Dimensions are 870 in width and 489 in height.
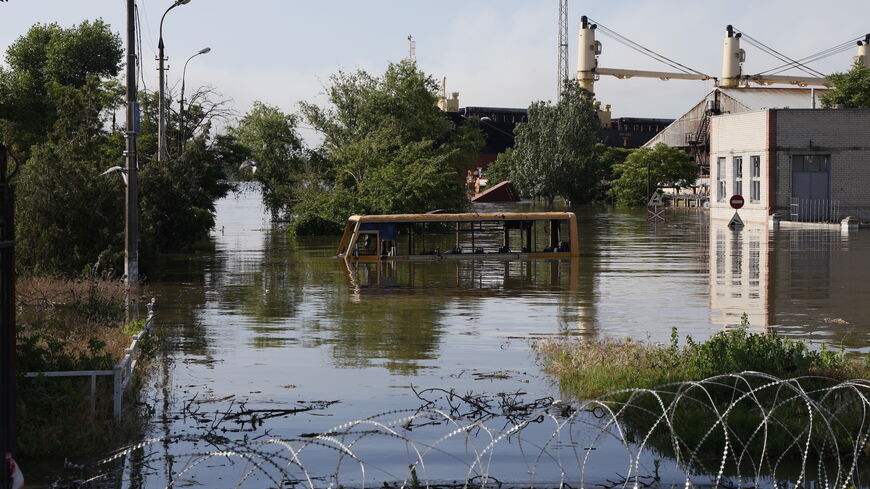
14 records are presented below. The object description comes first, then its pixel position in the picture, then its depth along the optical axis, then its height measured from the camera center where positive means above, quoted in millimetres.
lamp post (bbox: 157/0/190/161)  41662 +4312
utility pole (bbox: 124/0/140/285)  25547 +1178
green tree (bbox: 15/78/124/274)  28609 +361
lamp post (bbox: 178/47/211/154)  66438 +6387
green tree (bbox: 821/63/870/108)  83312 +10778
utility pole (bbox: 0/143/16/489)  7090 -795
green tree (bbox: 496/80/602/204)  109000 +7671
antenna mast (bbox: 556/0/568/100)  153875 +24974
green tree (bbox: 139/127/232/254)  43062 +929
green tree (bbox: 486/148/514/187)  142000 +7769
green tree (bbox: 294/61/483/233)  56656 +3597
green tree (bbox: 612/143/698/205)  102875 +5252
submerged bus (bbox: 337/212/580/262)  36812 -426
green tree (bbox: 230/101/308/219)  74688 +5533
